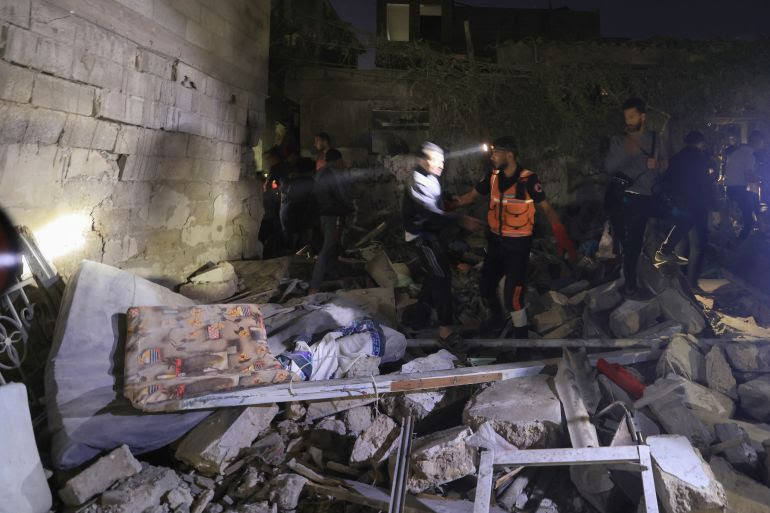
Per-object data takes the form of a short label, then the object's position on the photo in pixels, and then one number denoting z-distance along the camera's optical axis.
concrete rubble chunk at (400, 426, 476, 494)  2.67
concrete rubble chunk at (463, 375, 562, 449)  2.89
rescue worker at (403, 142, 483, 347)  4.20
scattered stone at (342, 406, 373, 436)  3.23
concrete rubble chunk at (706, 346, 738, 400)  3.45
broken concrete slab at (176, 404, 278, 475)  2.79
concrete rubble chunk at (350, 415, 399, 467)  2.92
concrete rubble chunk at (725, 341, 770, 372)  3.59
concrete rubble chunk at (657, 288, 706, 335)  4.21
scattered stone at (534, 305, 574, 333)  4.53
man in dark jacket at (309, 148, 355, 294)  5.89
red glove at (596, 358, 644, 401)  3.42
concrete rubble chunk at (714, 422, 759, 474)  2.72
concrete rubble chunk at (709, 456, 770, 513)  2.39
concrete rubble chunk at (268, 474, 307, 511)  2.58
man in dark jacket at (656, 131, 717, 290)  4.86
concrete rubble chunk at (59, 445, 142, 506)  2.49
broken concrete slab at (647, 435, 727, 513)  2.22
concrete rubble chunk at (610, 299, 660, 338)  4.33
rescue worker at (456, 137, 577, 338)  4.14
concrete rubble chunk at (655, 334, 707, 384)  3.56
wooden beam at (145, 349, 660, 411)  3.01
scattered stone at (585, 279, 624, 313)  4.68
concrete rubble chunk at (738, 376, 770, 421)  3.24
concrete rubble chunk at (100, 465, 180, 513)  2.46
